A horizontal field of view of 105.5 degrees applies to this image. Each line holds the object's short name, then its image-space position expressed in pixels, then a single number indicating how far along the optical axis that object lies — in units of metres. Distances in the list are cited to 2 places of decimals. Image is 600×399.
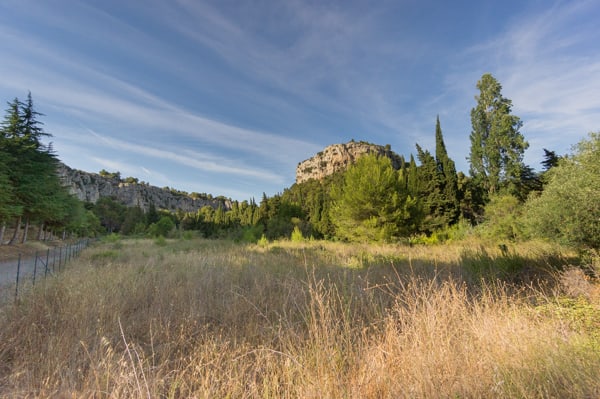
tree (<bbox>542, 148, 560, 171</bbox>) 21.36
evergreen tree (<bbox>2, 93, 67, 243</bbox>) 15.13
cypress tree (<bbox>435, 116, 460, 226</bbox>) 22.88
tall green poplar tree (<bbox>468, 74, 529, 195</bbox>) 20.00
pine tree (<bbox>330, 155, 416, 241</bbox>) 15.69
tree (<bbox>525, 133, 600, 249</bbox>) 5.91
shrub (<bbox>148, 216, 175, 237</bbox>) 36.60
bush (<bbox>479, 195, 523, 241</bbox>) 13.63
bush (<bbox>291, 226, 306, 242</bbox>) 17.44
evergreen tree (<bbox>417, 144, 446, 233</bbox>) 22.03
